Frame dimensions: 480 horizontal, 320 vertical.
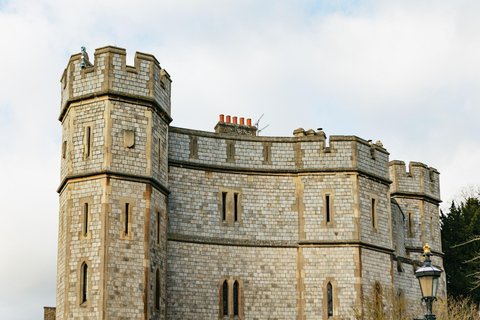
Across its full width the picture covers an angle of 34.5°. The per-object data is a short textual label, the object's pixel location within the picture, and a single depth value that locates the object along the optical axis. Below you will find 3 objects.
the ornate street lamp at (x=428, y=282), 16.52
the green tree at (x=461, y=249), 43.84
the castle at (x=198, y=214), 25.91
